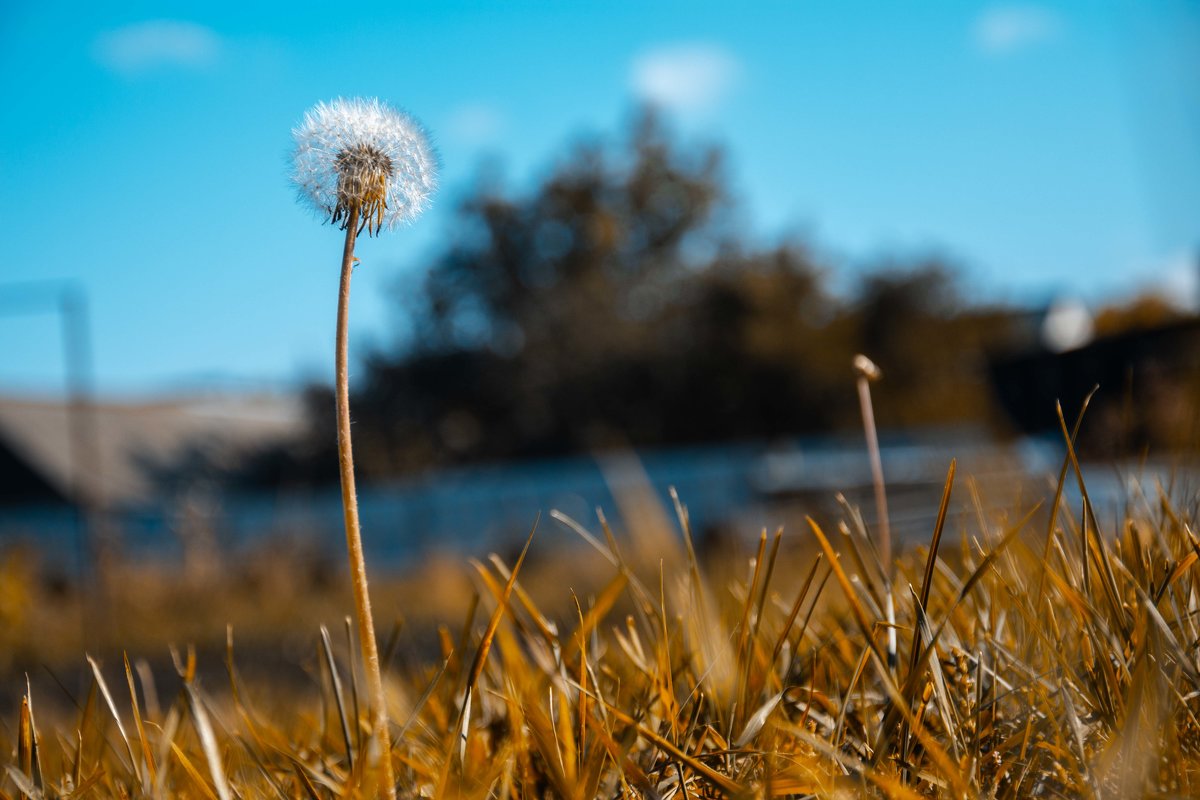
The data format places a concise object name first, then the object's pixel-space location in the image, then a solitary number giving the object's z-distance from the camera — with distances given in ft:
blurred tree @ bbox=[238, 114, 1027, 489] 62.62
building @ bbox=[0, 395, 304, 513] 67.60
